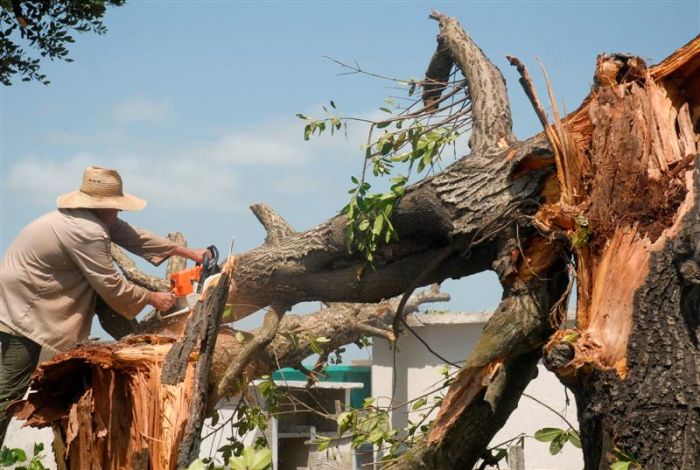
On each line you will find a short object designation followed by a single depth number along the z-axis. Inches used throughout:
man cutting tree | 421.4
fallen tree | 266.2
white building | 738.2
